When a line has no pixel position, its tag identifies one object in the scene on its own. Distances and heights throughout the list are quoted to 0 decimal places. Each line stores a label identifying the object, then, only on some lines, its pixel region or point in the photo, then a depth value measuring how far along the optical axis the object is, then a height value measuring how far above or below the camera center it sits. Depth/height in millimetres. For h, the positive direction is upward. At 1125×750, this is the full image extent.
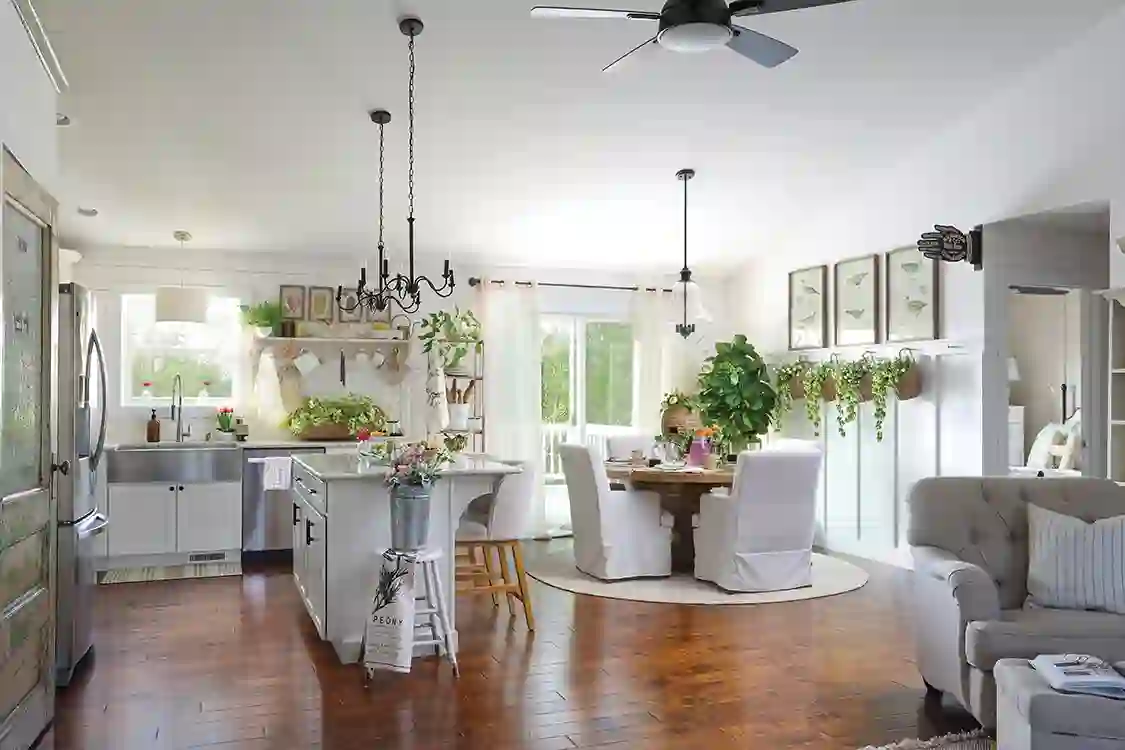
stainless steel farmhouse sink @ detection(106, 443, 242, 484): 6617 -586
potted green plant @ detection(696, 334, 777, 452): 7707 -109
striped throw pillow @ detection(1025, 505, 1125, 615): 3514 -688
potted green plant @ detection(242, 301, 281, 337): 7363 +484
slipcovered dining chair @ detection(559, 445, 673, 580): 6215 -957
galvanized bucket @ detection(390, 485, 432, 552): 4137 -596
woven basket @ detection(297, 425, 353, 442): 7316 -407
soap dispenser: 6977 -375
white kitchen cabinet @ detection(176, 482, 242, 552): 6727 -976
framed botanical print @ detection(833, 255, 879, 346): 7016 +609
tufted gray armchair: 3223 -776
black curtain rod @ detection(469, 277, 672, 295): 8031 +835
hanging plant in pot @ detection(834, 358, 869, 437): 6852 -38
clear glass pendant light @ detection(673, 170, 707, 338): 6184 +597
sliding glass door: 8422 -52
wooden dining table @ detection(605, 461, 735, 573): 6086 -733
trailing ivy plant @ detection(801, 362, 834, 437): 7205 -29
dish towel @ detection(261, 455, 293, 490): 6230 -611
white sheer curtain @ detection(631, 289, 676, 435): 8469 +244
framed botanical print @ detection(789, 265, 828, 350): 7582 +598
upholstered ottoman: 2635 -947
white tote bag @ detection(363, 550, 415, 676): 4023 -1031
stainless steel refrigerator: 4125 -424
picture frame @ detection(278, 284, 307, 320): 7574 +629
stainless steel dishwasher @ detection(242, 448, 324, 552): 6984 -971
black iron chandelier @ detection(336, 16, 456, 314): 4512 +547
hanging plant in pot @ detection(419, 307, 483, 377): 7621 +372
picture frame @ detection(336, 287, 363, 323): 7645 +591
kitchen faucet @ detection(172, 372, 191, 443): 7176 -204
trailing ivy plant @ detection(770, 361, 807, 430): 7682 -28
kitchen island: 4352 -698
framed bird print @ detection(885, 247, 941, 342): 6473 +597
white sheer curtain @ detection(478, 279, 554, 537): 7988 +34
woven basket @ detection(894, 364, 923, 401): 6488 -21
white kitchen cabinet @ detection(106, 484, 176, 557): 6570 -967
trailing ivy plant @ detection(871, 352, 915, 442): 6500 +40
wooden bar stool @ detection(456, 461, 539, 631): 4949 -752
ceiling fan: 3146 +1215
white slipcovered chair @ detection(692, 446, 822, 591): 5852 -889
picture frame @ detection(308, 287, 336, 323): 7652 +621
